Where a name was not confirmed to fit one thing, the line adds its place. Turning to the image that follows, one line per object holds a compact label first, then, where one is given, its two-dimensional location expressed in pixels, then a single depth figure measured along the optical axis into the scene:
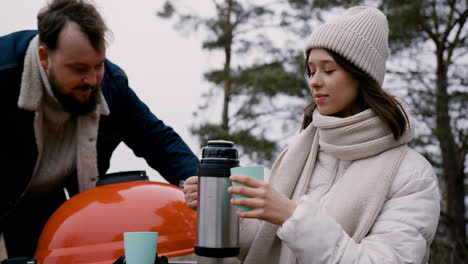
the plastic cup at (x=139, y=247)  1.48
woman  1.50
